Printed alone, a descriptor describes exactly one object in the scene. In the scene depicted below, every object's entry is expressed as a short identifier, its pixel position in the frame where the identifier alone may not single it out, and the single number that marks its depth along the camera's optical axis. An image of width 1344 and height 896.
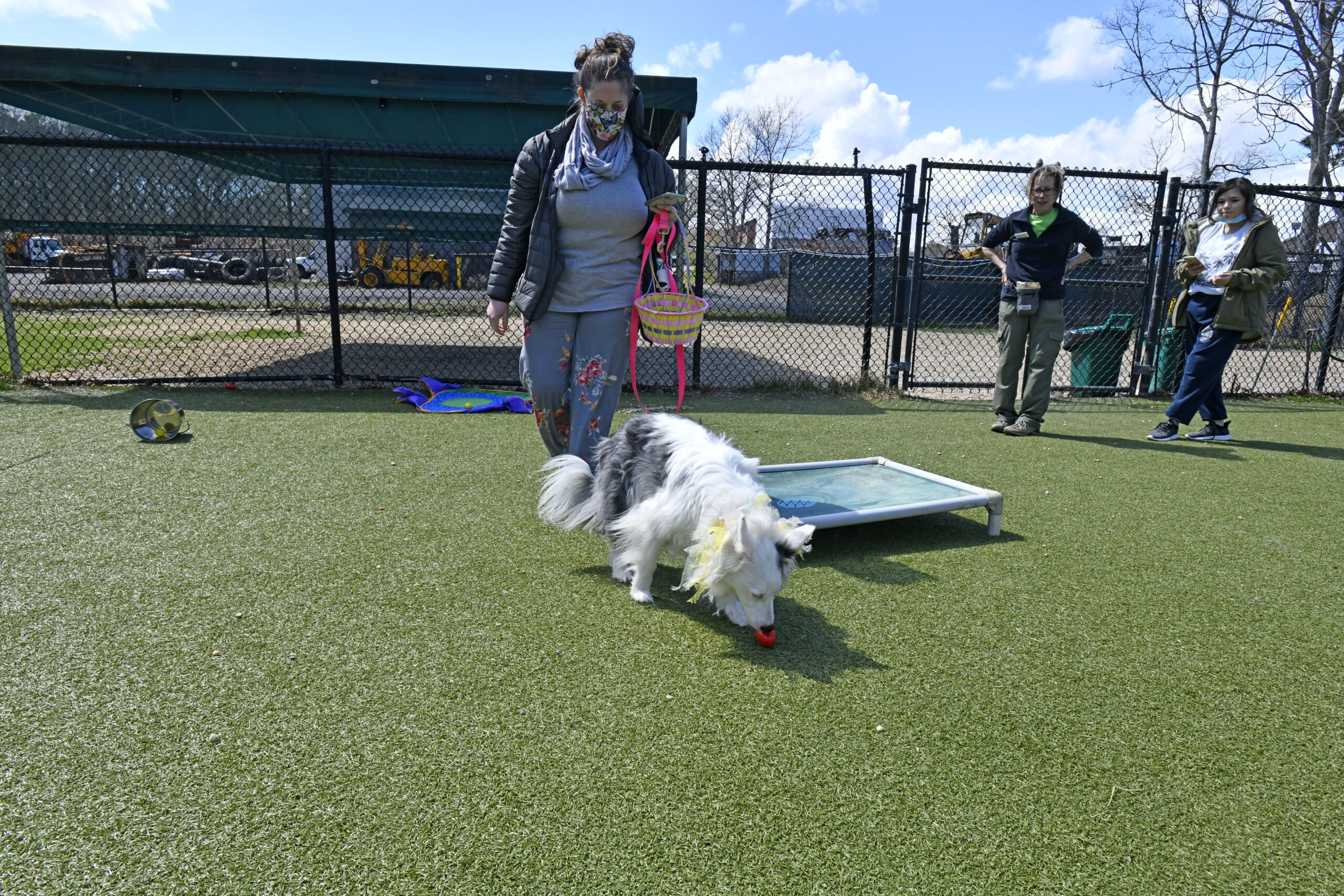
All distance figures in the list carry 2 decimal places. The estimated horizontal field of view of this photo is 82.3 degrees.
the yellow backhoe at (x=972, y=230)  11.02
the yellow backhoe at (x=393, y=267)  13.81
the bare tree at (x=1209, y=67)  18.89
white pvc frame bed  3.44
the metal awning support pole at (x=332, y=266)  6.81
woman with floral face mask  3.23
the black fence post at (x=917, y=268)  7.38
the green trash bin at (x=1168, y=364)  8.23
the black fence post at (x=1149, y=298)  7.80
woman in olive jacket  5.82
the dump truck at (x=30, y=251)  12.70
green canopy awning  7.49
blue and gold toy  6.33
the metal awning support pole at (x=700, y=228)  6.86
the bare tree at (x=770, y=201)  8.41
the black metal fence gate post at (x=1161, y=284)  7.76
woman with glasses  5.94
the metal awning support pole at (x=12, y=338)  6.80
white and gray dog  2.47
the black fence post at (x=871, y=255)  7.42
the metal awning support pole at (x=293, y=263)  8.50
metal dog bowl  5.01
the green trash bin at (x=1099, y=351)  8.36
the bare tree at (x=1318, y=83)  16.78
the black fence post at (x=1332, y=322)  8.37
